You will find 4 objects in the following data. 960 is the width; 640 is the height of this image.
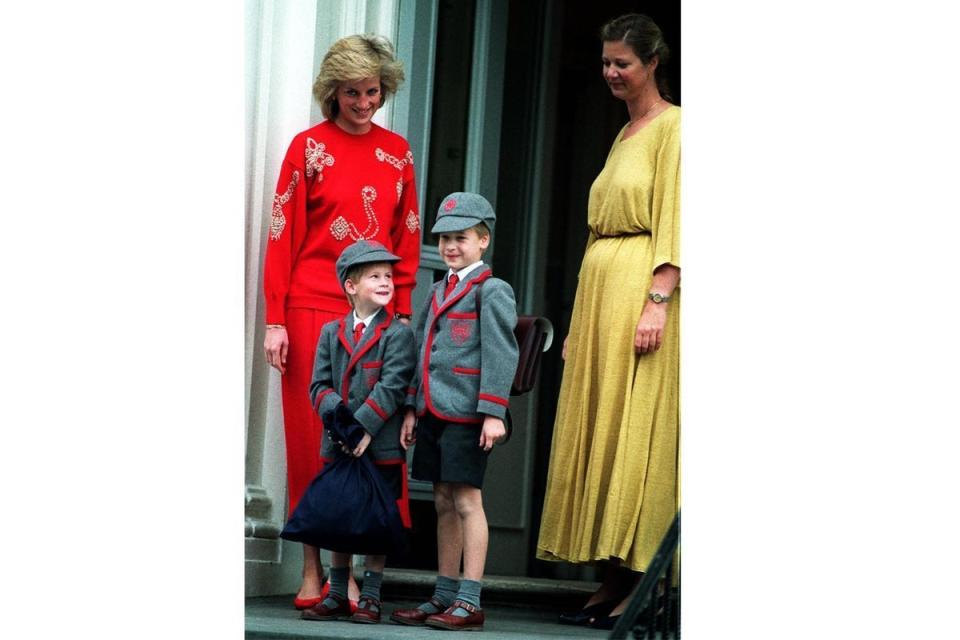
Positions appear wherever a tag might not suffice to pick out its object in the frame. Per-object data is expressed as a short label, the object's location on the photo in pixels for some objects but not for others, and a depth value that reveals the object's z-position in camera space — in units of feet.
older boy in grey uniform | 30.12
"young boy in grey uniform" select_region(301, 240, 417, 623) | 30.89
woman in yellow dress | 32.45
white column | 35.70
